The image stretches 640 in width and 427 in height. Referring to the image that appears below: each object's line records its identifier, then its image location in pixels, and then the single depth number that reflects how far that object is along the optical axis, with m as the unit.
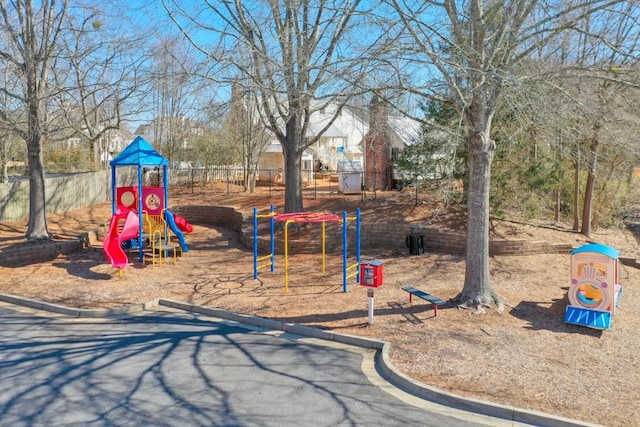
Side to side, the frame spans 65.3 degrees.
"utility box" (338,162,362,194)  20.70
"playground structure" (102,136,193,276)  12.32
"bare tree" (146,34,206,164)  27.23
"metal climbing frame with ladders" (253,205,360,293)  10.33
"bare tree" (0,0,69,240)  13.19
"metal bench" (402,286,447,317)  8.50
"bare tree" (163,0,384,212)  8.92
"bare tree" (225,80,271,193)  24.25
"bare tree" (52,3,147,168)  13.69
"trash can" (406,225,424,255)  13.17
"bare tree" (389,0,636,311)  8.17
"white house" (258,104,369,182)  33.31
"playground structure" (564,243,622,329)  8.12
